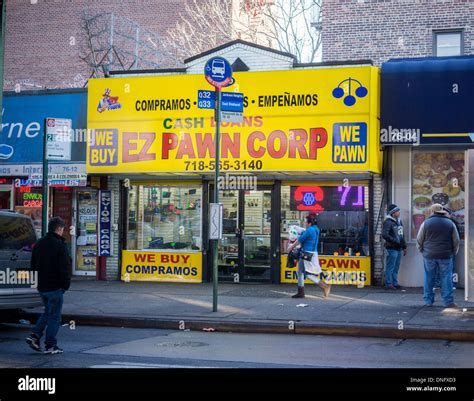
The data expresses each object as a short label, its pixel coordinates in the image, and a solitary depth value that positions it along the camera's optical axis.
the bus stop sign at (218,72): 13.23
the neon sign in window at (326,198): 17.11
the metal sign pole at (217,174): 13.17
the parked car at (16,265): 11.84
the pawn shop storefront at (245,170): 16.52
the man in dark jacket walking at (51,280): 9.79
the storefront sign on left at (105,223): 18.80
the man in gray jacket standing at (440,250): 13.06
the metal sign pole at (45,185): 13.82
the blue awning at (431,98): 15.68
